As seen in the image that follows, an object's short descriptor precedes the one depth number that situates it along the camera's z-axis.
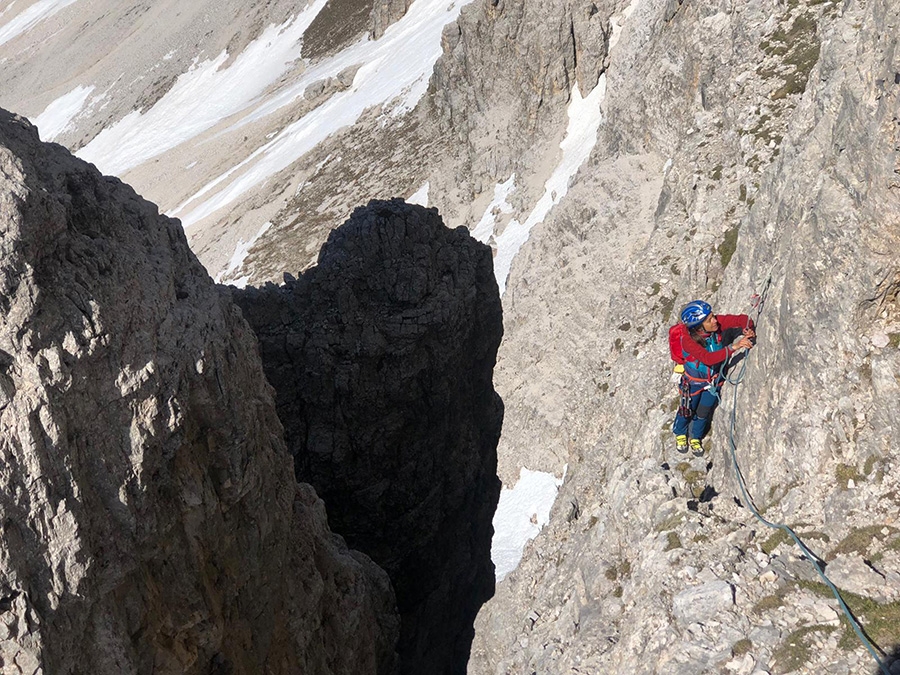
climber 14.83
